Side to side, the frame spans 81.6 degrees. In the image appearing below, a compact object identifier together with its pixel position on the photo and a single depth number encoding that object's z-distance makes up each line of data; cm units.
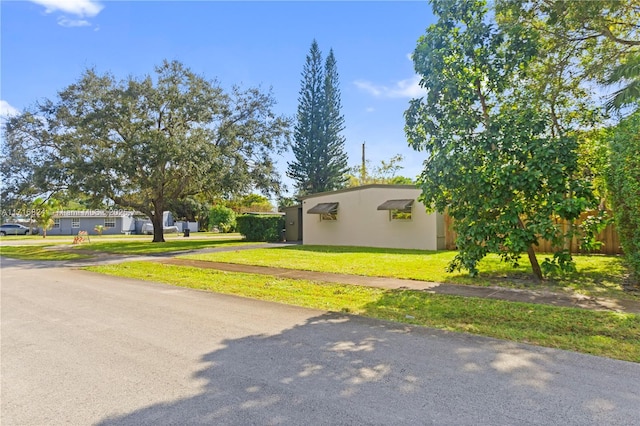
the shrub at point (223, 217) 3988
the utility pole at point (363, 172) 3588
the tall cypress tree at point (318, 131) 3381
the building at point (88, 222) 4191
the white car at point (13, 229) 4066
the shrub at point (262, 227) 2253
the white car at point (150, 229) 4138
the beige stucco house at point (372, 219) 1560
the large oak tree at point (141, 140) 1759
